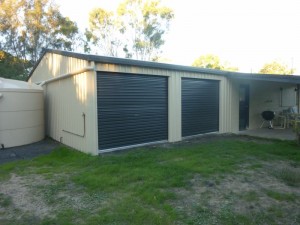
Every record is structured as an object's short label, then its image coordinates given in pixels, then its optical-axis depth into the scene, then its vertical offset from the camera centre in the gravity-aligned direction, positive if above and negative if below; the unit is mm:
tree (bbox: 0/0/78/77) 21781 +7690
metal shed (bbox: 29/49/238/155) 6283 +221
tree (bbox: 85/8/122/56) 29172 +9443
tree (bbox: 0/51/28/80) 21656 +3951
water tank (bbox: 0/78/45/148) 7766 -172
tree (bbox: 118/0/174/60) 28812 +9911
